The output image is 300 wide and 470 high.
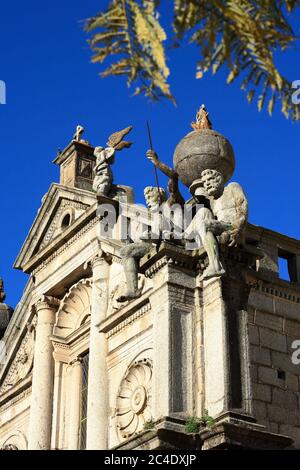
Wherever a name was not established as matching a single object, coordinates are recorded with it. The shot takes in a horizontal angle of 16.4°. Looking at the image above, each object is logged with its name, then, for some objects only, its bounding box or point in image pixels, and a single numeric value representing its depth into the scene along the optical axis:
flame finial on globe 18.70
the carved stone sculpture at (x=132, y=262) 17.48
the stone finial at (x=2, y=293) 25.73
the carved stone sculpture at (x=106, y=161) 20.59
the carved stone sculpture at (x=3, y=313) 25.16
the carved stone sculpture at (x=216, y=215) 16.47
